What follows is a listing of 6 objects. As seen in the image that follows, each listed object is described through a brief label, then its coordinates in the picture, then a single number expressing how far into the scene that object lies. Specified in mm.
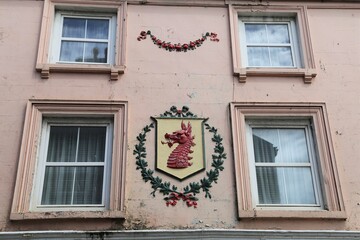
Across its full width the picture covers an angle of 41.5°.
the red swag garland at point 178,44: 8797
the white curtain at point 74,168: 7398
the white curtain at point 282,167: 7574
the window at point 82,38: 8391
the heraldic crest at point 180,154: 7324
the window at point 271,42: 8570
